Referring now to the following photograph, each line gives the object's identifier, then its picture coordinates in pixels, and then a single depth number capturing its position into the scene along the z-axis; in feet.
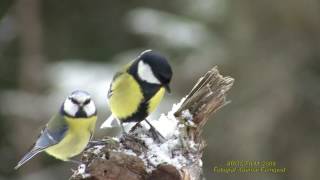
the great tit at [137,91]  14.15
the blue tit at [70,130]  14.25
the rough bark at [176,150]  13.33
